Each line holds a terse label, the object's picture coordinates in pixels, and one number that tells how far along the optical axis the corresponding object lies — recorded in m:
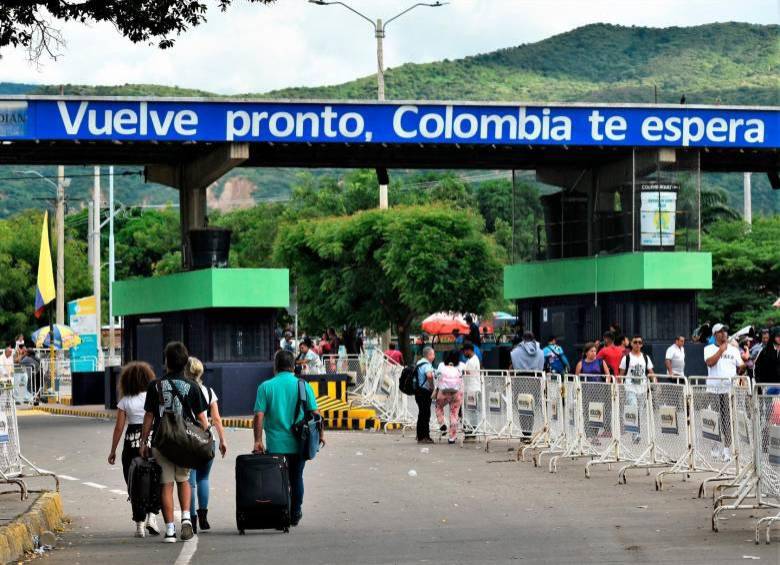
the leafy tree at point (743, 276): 62.09
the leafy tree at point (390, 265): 58.31
